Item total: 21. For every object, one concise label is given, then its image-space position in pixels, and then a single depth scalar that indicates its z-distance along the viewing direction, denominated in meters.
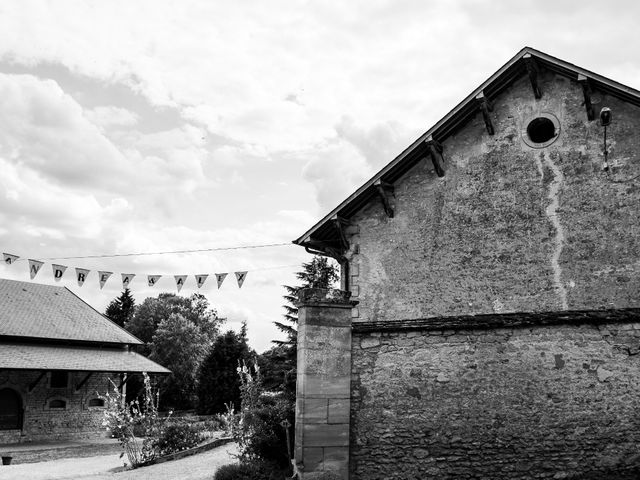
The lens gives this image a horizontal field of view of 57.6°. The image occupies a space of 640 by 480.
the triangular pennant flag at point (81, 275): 17.58
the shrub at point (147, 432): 15.09
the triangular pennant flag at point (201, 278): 17.05
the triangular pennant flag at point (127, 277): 17.62
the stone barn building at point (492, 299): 7.47
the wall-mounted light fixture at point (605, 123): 10.80
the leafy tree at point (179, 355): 39.62
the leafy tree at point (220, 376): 30.08
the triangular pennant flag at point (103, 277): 17.64
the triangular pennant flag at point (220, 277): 16.88
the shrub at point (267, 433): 11.24
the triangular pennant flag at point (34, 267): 16.58
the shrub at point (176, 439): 15.83
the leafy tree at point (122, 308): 49.62
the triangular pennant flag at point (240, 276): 16.69
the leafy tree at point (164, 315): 47.06
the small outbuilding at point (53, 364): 22.00
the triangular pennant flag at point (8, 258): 16.17
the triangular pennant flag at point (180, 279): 17.33
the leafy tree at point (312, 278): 26.22
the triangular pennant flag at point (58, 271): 17.19
